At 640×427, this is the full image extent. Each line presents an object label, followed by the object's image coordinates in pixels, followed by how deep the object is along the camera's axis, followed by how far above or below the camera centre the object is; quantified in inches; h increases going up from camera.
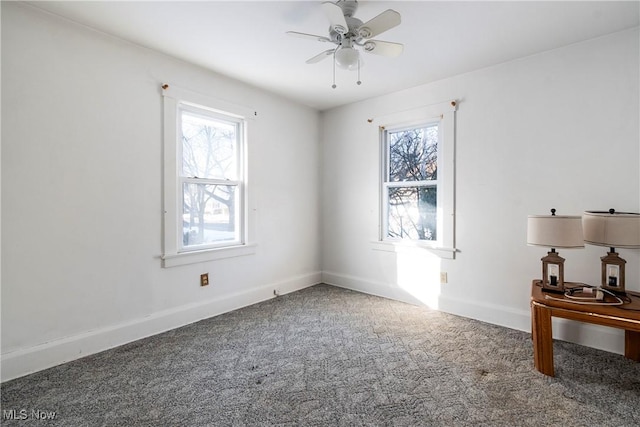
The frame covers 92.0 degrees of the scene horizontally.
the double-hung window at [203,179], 113.4 +13.7
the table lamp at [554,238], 84.2 -7.4
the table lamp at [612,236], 82.4 -6.9
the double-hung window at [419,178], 130.4 +15.4
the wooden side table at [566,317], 74.7 -26.9
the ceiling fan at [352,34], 73.9 +46.1
